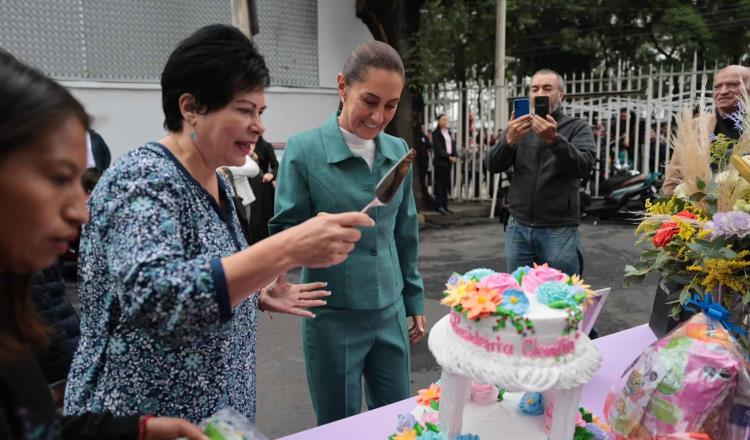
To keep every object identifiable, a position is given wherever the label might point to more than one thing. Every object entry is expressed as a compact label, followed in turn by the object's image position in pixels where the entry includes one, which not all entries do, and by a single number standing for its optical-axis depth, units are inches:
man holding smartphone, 122.3
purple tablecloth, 62.0
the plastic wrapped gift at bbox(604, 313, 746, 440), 47.9
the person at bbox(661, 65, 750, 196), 124.6
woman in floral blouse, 40.3
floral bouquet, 57.3
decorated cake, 46.0
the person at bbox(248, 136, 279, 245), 247.4
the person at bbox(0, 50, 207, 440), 28.4
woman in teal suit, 77.1
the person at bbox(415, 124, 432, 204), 386.9
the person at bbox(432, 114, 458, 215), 398.0
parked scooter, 352.2
